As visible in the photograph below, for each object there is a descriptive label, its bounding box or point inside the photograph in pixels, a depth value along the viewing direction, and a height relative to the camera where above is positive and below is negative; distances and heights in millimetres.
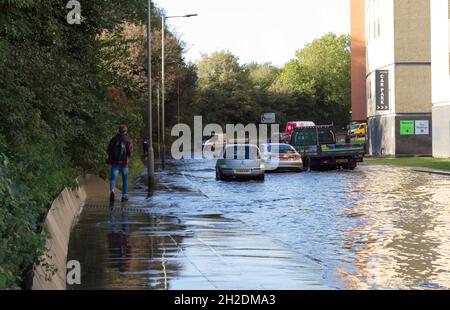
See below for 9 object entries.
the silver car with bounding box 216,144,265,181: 31141 -1176
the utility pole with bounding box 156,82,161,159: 50619 +1878
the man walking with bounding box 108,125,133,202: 20625 -444
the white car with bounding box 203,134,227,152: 73212 -805
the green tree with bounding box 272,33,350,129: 113438 +7190
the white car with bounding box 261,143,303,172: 37125 -1163
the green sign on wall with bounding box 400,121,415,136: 55750 +232
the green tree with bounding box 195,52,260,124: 101938 +5367
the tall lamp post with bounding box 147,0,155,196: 24391 -151
